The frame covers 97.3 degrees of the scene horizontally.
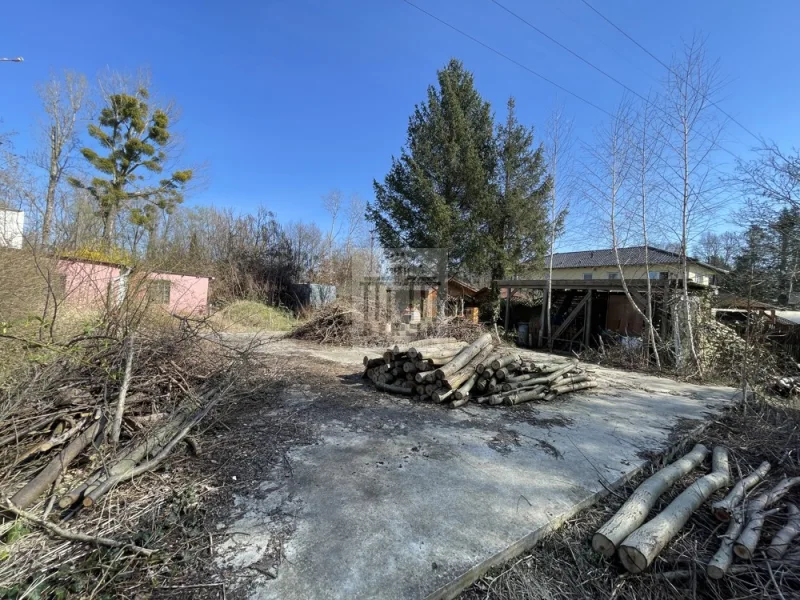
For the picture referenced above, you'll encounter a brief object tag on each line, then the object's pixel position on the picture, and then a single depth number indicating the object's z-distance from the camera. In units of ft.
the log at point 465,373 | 16.09
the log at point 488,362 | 17.37
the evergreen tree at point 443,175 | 46.96
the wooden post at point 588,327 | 34.88
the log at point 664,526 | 6.48
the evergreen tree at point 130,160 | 46.83
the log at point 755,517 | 6.59
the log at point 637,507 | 6.89
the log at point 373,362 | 19.34
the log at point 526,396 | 15.97
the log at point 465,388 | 15.97
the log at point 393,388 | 17.30
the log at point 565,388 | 17.47
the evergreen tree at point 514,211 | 47.78
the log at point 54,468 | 7.19
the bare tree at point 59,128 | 45.47
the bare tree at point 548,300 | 38.63
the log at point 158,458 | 7.42
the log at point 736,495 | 7.78
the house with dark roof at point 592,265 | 60.93
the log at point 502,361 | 17.17
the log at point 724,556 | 6.21
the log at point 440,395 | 15.84
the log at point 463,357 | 16.15
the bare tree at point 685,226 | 25.99
